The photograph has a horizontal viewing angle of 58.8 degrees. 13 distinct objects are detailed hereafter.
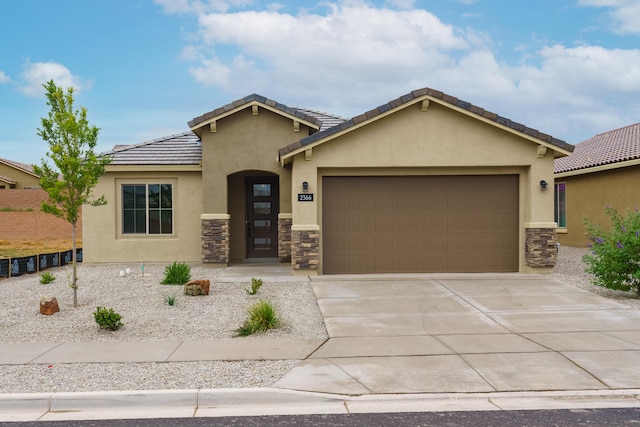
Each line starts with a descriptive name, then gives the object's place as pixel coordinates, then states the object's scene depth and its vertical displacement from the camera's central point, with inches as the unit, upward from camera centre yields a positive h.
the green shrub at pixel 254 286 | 456.4 -55.1
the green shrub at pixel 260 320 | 337.4 -61.5
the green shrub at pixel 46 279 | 539.8 -56.4
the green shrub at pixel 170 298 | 410.9 -59.9
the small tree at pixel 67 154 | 400.8 +46.8
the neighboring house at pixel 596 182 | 723.9 +47.9
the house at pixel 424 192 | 543.5 +24.6
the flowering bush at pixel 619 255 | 432.8 -30.5
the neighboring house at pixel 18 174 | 1656.0 +135.5
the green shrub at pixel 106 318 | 339.3 -59.0
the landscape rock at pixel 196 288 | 452.1 -55.4
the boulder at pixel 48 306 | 398.0 -60.6
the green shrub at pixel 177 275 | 511.8 -51.6
